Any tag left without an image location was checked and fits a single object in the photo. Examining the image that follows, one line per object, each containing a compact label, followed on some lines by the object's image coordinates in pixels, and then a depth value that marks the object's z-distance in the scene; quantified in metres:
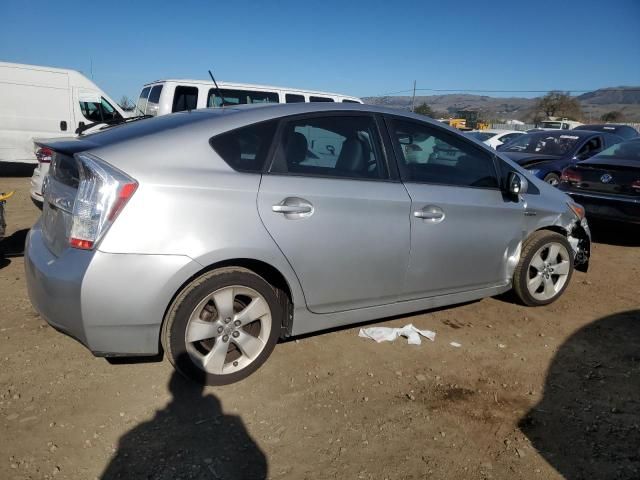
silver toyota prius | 2.45
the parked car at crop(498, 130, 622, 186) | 9.30
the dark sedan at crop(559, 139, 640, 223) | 6.35
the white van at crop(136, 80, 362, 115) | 8.98
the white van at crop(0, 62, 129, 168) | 10.20
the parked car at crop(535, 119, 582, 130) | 30.54
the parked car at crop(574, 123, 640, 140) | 16.05
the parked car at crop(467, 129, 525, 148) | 15.43
